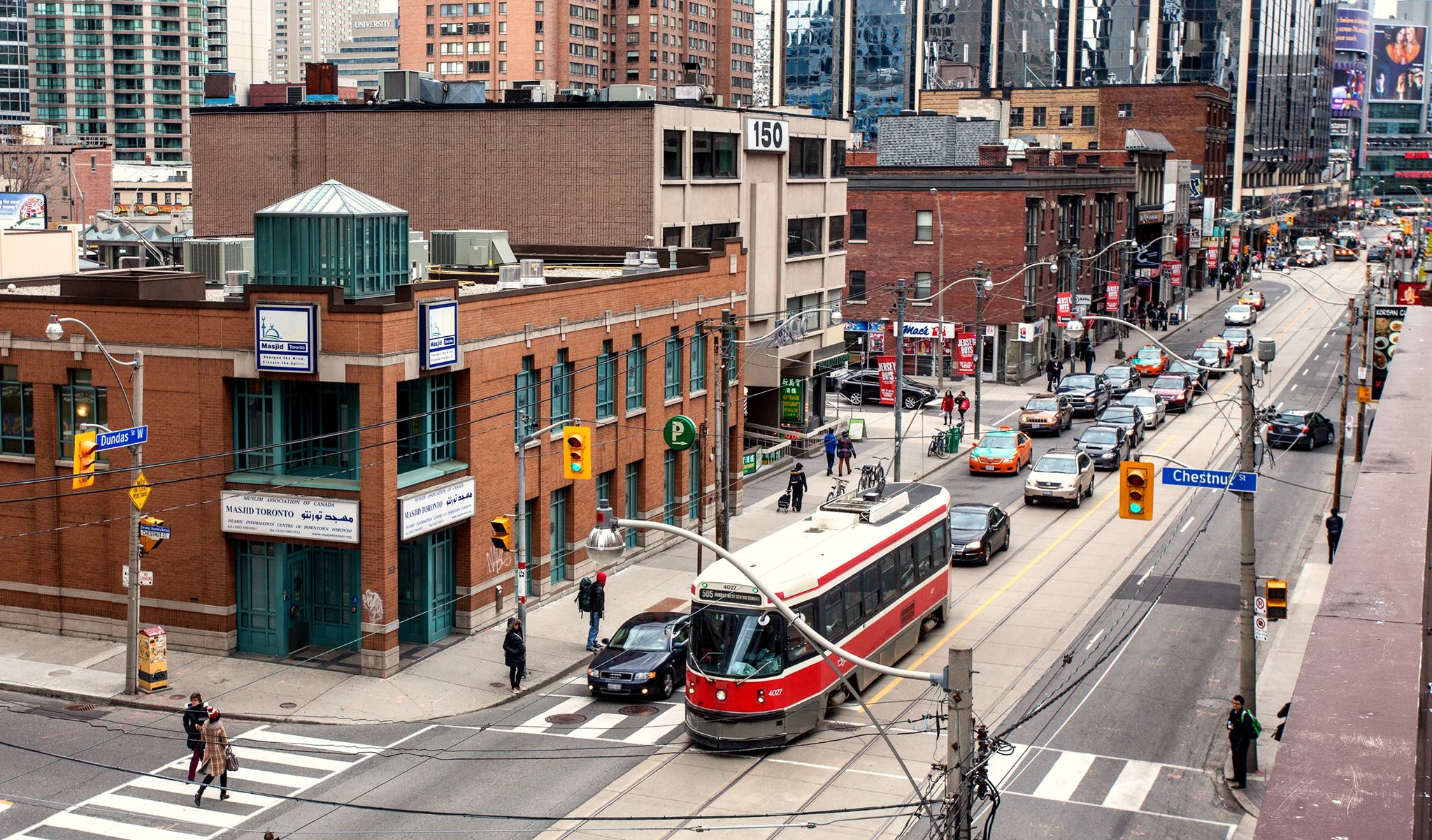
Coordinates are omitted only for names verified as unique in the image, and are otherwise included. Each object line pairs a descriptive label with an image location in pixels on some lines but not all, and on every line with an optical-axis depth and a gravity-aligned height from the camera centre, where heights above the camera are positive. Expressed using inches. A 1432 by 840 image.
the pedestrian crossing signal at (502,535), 1294.3 -257.7
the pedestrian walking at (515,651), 1247.5 -337.8
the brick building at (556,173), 2053.4 +66.2
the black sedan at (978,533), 1662.2 -324.9
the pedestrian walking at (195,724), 1025.5 -330.9
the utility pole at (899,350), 1925.4 -153.8
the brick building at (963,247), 3225.9 -41.8
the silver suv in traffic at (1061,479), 1979.6 -314.2
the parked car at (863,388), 2886.3 -294.9
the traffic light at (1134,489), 1134.4 -186.7
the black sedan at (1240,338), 3577.8 -247.3
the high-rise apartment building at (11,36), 7815.0 +891.8
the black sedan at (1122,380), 2915.8 -282.0
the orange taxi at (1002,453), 2233.0 -320.4
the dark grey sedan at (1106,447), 2236.7 -309.0
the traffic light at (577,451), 1220.5 -175.9
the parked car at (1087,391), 2787.9 -290.8
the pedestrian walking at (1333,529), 1596.9 -302.9
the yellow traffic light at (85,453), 1083.9 -162.7
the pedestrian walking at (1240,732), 1009.5 -320.4
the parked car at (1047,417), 2564.0 -305.9
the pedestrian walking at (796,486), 1950.1 -321.2
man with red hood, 1373.0 -332.8
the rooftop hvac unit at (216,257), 1641.2 -40.4
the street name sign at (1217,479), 1062.4 -170.4
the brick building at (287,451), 1290.6 -198.5
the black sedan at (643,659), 1241.4 -347.9
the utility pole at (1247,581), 1066.1 -238.1
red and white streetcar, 1060.5 -278.3
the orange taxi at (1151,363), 3206.2 -271.3
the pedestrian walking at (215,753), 995.3 -338.7
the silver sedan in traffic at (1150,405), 2605.8 -292.0
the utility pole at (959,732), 676.7 -218.4
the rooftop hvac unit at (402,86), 2236.7 +190.8
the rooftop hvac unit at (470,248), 1823.3 -31.2
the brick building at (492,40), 7263.8 +842.9
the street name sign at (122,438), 1155.9 -162.6
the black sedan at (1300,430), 2420.0 -304.9
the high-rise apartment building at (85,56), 7701.8 +790.9
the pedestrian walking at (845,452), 2075.5 -305.8
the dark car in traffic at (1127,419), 2383.1 -290.1
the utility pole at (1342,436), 1737.2 -228.9
